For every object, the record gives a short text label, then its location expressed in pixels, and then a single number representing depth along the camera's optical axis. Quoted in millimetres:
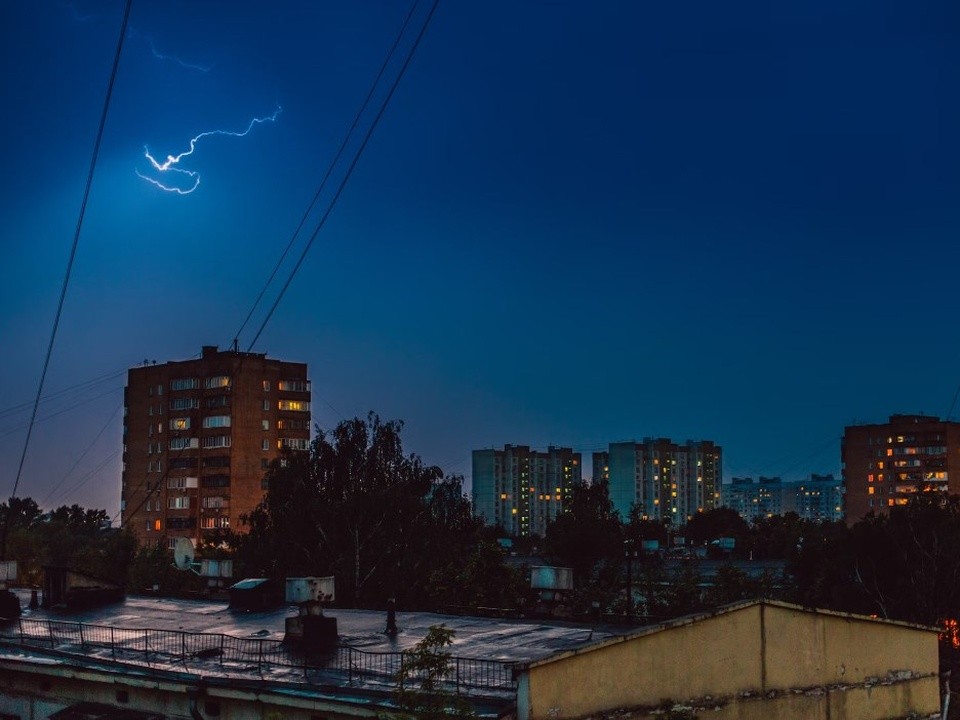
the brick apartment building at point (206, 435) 128875
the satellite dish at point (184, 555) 39312
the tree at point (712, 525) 151625
